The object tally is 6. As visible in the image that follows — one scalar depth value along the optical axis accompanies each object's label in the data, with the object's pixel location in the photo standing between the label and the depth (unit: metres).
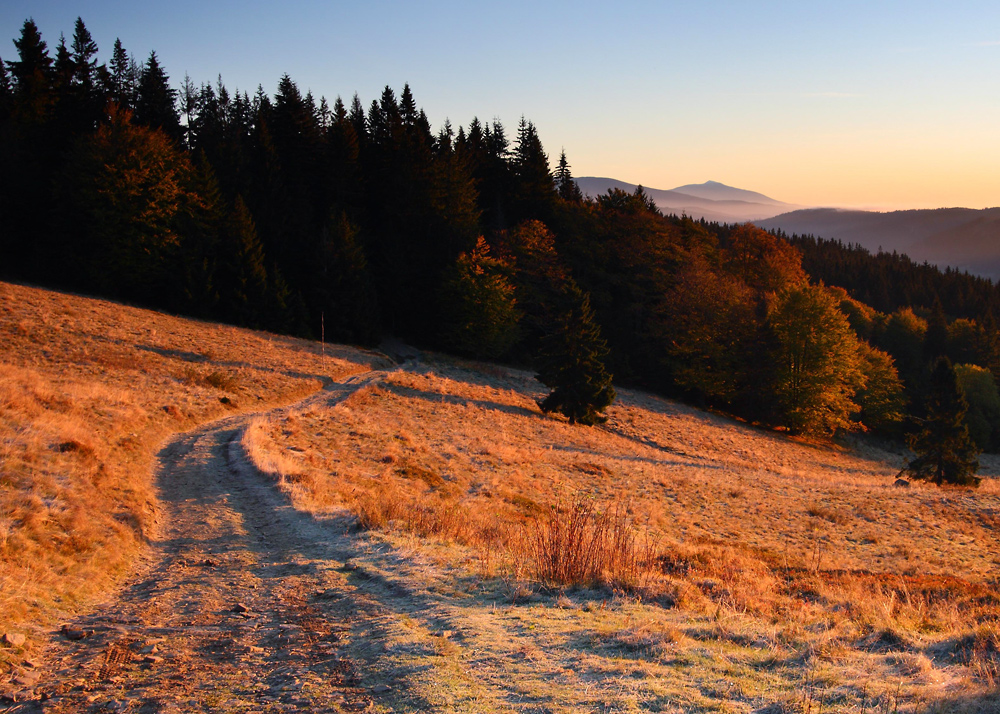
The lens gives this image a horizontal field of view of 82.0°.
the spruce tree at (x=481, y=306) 49.69
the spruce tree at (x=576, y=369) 33.72
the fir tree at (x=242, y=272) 46.41
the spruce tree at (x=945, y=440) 33.97
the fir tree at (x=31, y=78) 50.50
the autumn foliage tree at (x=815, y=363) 43.84
